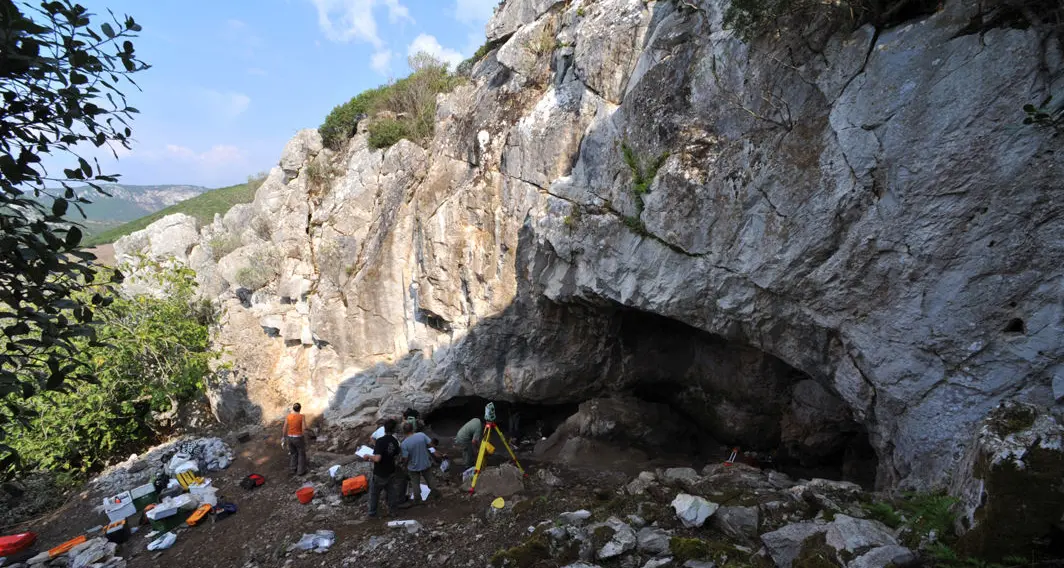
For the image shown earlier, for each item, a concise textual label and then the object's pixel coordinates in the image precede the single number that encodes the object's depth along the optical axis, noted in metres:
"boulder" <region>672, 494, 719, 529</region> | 5.86
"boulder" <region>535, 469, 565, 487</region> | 8.68
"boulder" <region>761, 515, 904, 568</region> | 4.39
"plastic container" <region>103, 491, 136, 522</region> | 8.84
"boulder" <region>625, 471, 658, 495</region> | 7.23
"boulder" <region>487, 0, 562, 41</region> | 12.59
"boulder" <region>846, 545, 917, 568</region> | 4.02
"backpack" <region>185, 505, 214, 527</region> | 8.51
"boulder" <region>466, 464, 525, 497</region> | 8.35
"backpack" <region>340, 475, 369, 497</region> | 8.66
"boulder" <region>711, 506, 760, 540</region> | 5.57
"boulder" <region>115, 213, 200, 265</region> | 20.59
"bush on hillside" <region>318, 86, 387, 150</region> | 17.55
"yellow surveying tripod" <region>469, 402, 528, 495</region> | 8.62
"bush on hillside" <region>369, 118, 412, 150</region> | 15.05
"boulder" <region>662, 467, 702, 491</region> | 7.23
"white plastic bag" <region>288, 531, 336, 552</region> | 7.15
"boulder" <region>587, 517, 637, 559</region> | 5.35
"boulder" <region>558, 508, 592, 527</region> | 6.32
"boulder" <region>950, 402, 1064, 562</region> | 3.63
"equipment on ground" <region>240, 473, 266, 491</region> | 9.80
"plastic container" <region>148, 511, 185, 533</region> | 8.38
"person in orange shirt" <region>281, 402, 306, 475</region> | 9.90
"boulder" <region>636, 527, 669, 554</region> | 5.34
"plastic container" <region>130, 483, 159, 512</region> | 9.38
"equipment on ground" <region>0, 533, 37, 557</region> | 8.25
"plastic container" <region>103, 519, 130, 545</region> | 8.23
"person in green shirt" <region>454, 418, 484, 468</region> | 9.54
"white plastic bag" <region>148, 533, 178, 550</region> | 7.96
